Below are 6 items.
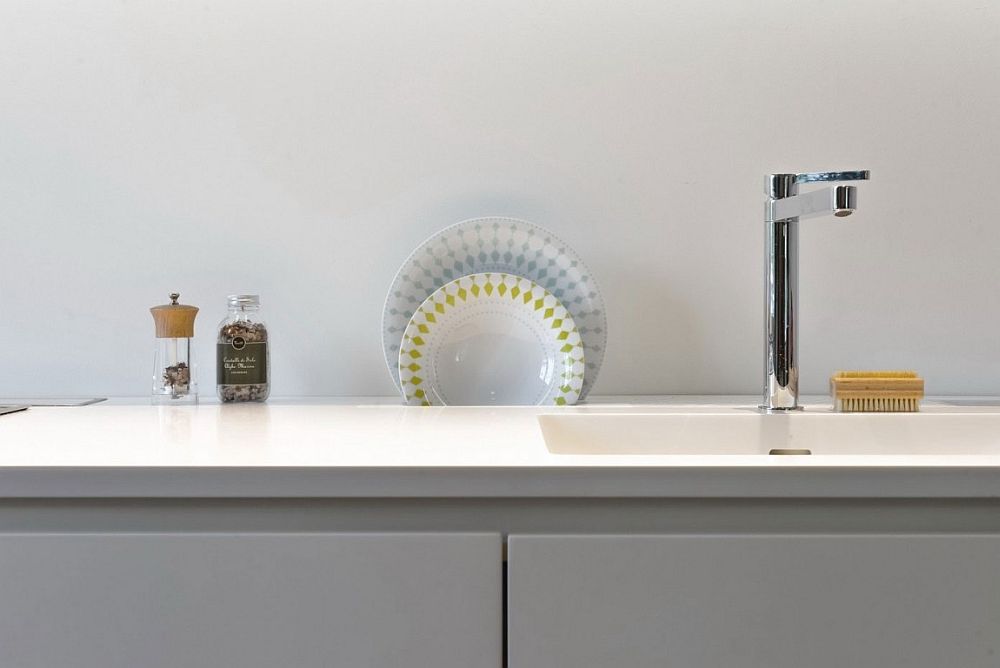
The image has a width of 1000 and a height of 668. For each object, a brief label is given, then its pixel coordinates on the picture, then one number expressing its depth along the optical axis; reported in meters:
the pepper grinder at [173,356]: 1.17
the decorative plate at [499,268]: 1.21
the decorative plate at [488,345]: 1.17
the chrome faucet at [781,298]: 1.12
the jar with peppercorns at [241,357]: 1.14
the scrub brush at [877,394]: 1.09
